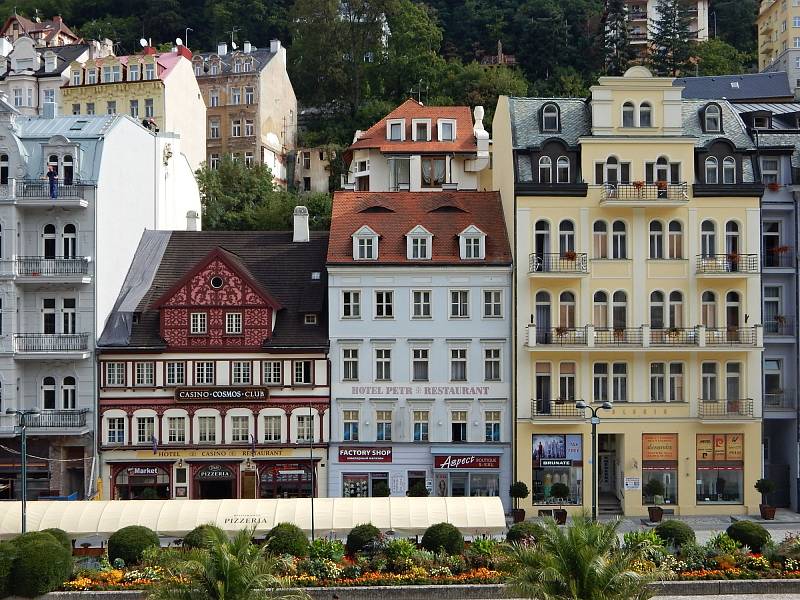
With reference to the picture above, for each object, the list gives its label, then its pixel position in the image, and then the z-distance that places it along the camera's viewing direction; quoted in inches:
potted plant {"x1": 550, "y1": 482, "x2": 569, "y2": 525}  1980.8
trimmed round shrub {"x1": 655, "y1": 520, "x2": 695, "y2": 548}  1498.5
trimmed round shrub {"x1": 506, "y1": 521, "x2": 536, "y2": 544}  1494.8
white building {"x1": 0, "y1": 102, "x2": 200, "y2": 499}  1966.0
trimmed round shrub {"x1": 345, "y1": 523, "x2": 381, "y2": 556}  1488.7
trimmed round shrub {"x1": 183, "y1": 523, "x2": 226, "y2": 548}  1457.9
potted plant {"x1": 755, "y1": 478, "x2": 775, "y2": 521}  1930.4
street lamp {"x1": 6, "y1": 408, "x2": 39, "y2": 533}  1571.1
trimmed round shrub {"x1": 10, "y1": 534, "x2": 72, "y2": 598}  1323.8
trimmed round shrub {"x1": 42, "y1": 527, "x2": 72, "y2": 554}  1444.4
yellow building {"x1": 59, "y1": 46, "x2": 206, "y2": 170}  3437.5
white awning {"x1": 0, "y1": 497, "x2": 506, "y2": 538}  1596.9
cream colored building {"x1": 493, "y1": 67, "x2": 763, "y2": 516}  2007.9
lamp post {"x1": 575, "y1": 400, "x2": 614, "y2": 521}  1545.3
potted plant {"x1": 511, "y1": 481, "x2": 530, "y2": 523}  1916.8
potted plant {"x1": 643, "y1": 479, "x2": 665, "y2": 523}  1985.7
